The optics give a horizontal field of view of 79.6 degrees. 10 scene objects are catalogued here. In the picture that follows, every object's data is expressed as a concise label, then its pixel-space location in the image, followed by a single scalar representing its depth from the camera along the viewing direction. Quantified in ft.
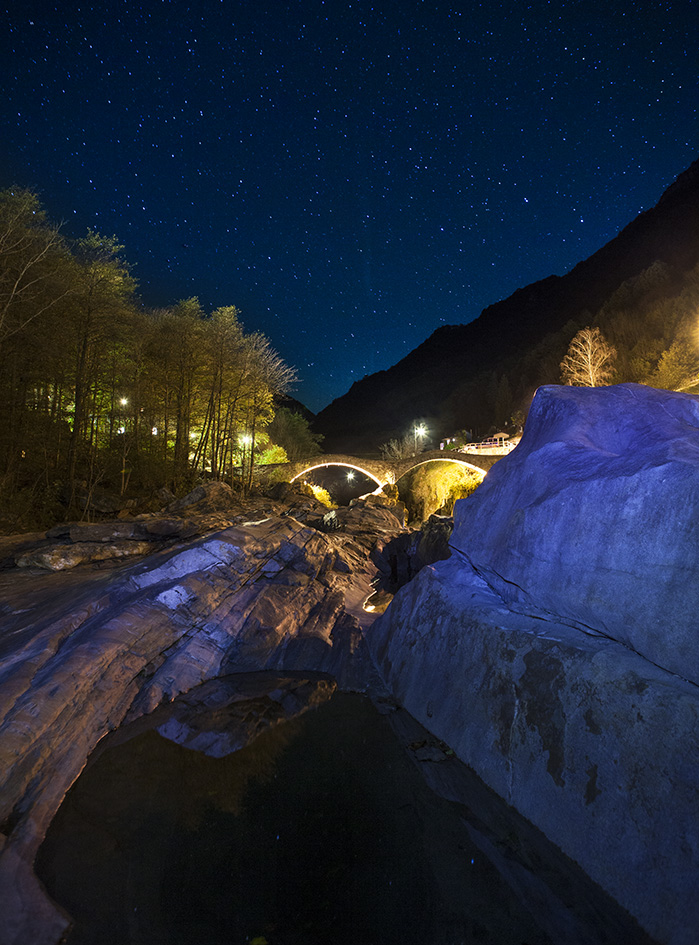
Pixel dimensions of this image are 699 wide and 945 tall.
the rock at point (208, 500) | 58.59
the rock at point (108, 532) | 37.63
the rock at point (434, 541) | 43.41
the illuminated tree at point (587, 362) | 118.01
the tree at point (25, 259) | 44.39
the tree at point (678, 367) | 120.88
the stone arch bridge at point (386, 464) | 130.41
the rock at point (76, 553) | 33.32
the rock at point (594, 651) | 10.08
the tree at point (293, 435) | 168.35
